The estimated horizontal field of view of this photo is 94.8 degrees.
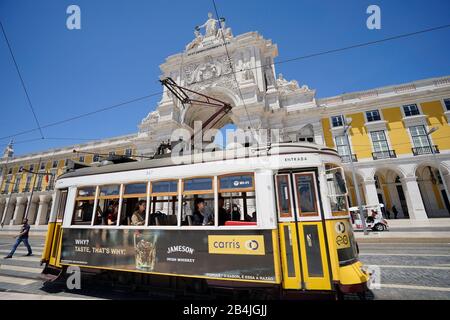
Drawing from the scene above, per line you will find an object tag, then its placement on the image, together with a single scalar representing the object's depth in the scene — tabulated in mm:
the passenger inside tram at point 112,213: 5348
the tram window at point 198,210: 4465
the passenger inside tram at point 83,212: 5602
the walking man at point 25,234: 9160
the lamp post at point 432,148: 18125
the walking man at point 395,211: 23022
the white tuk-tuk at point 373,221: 14828
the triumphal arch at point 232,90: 20953
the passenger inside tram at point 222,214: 4298
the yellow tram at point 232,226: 3762
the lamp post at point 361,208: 12731
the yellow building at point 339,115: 20375
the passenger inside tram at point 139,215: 4824
